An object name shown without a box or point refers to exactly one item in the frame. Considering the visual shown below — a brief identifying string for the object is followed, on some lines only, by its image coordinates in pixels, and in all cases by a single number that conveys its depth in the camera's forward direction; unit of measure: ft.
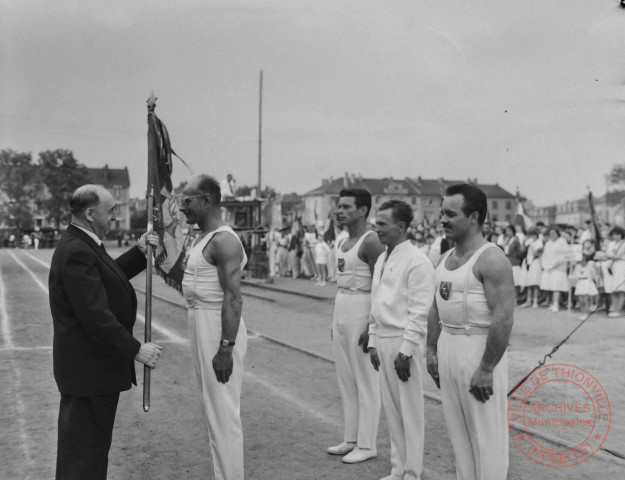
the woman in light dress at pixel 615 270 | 46.11
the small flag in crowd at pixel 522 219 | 58.69
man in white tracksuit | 14.98
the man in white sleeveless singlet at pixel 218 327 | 13.85
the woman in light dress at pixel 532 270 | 52.47
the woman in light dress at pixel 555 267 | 50.31
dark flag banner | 15.90
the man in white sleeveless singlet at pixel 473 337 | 11.68
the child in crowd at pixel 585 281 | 47.21
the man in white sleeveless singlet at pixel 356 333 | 17.29
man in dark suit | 12.21
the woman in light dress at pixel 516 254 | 53.72
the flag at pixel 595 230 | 42.06
